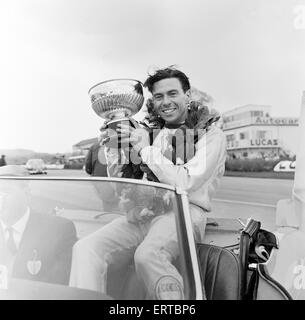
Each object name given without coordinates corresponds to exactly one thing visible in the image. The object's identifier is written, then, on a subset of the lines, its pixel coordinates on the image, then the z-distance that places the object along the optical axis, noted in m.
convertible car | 1.09
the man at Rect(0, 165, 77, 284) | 1.10
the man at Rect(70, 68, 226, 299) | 1.13
